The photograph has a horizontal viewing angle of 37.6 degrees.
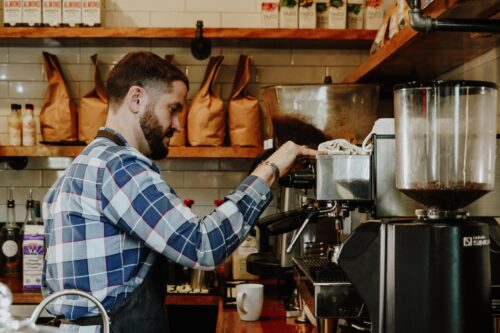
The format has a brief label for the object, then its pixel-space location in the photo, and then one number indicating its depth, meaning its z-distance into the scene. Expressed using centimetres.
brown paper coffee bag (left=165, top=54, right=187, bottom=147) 355
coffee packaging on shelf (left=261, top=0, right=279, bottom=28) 359
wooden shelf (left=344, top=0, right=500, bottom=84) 178
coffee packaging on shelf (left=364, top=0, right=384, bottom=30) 362
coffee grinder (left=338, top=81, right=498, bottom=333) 142
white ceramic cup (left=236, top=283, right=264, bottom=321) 257
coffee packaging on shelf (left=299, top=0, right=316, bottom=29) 357
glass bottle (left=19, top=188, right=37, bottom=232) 359
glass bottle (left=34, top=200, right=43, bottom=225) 359
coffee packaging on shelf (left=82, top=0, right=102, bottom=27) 357
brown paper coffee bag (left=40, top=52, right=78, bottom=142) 359
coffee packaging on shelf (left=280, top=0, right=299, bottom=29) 356
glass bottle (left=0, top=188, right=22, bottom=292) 353
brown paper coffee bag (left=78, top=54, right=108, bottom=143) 356
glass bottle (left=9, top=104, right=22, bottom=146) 365
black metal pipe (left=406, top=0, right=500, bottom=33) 170
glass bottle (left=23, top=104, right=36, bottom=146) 364
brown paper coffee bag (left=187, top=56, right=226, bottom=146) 354
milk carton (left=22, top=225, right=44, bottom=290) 330
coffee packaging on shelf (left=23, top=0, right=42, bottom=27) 356
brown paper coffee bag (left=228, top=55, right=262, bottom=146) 360
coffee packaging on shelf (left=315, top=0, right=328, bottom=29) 364
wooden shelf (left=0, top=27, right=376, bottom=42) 351
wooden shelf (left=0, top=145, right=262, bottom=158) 352
